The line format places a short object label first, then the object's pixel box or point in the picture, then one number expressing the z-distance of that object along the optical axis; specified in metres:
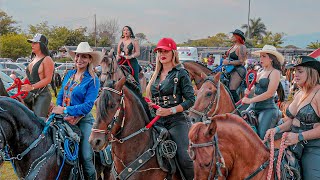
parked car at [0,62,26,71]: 32.19
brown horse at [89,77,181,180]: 4.63
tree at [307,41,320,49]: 62.60
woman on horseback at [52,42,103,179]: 5.34
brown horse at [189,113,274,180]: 3.81
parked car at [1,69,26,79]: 27.51
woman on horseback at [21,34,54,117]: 6.85
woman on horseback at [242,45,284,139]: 7.07
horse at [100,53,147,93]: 10.21
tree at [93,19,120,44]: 82.62
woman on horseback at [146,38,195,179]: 5.27
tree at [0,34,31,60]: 54.50
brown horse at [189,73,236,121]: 6.83
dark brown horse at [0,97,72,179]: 4.50
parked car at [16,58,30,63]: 43.85
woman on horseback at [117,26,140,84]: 11.21
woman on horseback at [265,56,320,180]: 4.33
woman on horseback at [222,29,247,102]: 9.70
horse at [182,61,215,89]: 10.02
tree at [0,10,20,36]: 66.88
